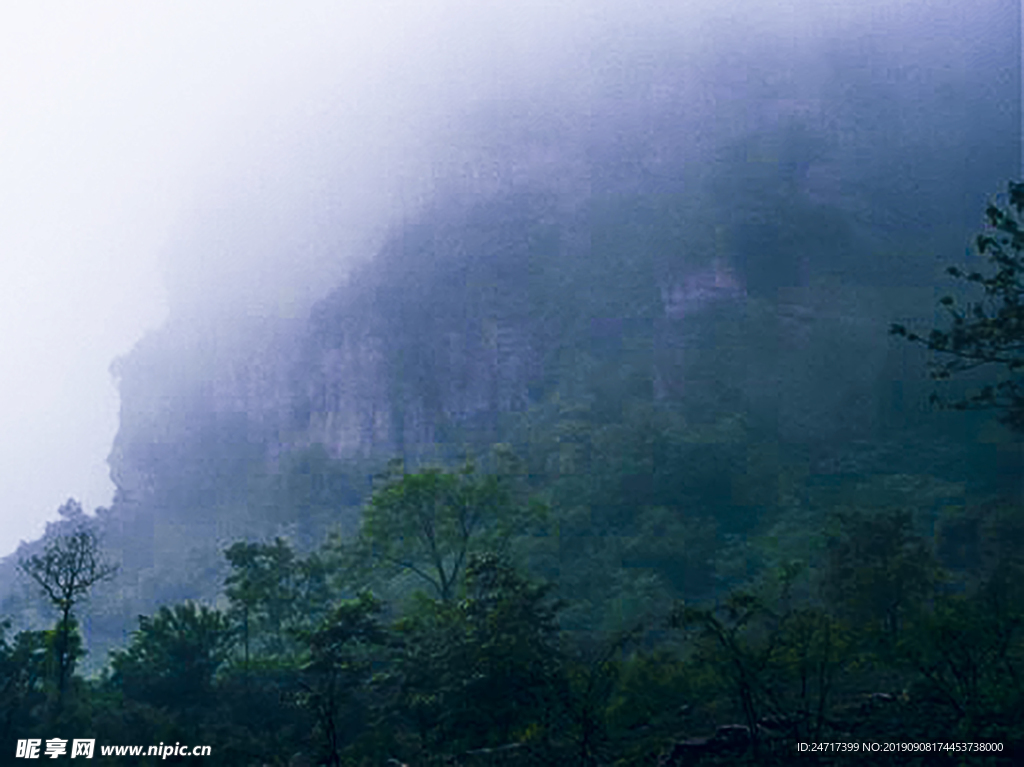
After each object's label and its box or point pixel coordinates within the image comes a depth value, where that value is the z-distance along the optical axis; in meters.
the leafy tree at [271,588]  34.47
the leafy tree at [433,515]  39.31
